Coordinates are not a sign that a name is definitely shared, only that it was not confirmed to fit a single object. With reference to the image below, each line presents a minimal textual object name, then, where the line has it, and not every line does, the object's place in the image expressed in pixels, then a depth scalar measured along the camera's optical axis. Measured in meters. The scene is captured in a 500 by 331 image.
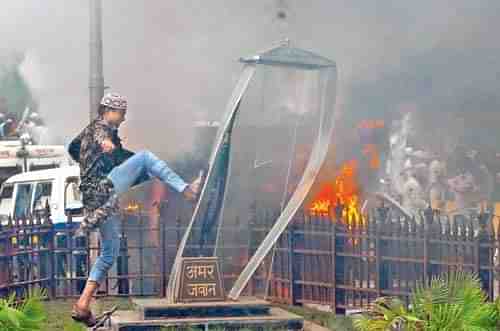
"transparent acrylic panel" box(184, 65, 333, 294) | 15.64
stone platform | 15.05
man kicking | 13.90
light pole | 18.29
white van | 25.41
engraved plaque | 15.23
